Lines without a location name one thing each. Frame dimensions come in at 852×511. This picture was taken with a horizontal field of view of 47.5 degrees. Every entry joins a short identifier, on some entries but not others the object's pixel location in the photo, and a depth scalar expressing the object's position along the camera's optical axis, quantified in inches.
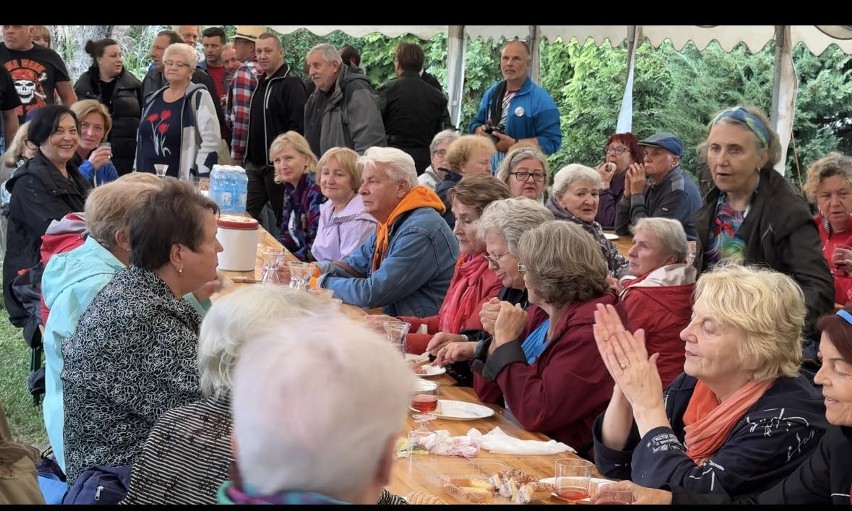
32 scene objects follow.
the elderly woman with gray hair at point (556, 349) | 111.7
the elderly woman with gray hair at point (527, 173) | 222.4
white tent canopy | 305.3
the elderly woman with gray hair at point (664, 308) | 149.9
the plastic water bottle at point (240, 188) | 276.2
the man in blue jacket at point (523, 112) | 314.7
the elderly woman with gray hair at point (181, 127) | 307.9
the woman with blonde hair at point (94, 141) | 262.1
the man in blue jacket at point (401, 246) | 175.2
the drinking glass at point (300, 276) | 167.4
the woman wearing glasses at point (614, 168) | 299.4
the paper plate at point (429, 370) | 134.6
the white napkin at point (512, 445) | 102.3
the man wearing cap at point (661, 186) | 264.4
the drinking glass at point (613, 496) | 83.0
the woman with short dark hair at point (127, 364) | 96.3
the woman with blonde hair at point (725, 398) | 91.4
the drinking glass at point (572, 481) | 88.6
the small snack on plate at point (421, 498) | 84.8
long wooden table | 90.4
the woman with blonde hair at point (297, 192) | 246.8
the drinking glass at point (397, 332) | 122.0
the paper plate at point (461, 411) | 114.3
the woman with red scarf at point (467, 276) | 152.4
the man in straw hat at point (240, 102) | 331.9
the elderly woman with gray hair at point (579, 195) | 214.1
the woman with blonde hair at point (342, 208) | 216.7
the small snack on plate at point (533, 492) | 88.1
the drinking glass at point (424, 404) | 103.9
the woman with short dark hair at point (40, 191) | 211.0
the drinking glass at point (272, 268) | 167.9
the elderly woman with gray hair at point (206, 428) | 76.2
